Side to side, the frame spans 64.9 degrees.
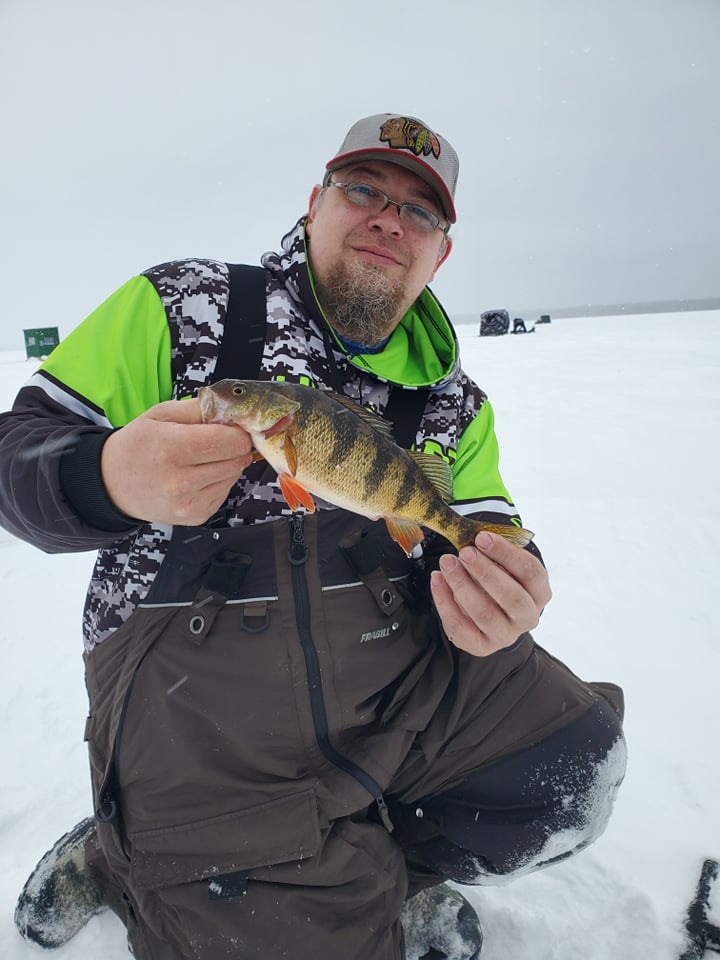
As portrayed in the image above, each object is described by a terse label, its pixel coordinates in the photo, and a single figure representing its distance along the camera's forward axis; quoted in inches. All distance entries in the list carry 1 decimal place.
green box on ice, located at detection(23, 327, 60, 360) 870.1
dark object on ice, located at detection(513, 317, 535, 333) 1069.8
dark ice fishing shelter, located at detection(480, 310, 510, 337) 1069.1
